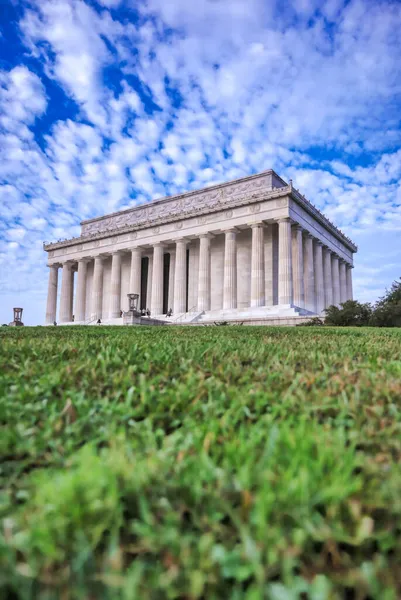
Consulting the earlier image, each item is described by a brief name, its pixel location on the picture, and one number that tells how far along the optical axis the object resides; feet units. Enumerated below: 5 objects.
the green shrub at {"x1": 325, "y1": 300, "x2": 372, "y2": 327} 86.89
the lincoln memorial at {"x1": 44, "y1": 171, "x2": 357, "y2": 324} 124.26
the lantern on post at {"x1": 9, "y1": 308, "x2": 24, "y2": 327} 139.64
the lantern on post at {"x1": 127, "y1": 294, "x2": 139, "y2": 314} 125.59
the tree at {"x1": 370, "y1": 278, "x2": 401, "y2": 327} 84.89
